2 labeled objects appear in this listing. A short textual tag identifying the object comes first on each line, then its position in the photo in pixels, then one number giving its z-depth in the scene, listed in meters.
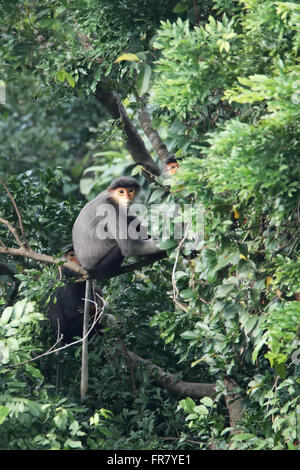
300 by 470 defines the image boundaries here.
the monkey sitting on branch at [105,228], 8.66
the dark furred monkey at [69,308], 9.98
